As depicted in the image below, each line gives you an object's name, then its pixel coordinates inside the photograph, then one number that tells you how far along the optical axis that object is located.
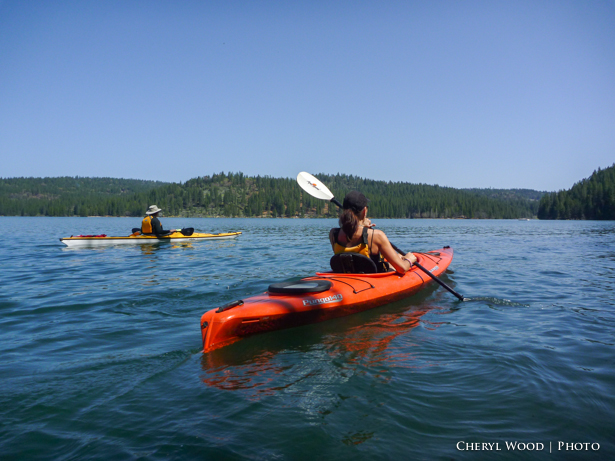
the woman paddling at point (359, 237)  5.98
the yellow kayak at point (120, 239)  16.64
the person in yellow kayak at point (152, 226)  17.16
